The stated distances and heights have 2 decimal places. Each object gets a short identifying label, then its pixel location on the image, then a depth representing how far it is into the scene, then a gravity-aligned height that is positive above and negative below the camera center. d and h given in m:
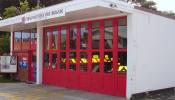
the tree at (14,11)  33.40 +4.09
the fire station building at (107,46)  15.17 +0.38
